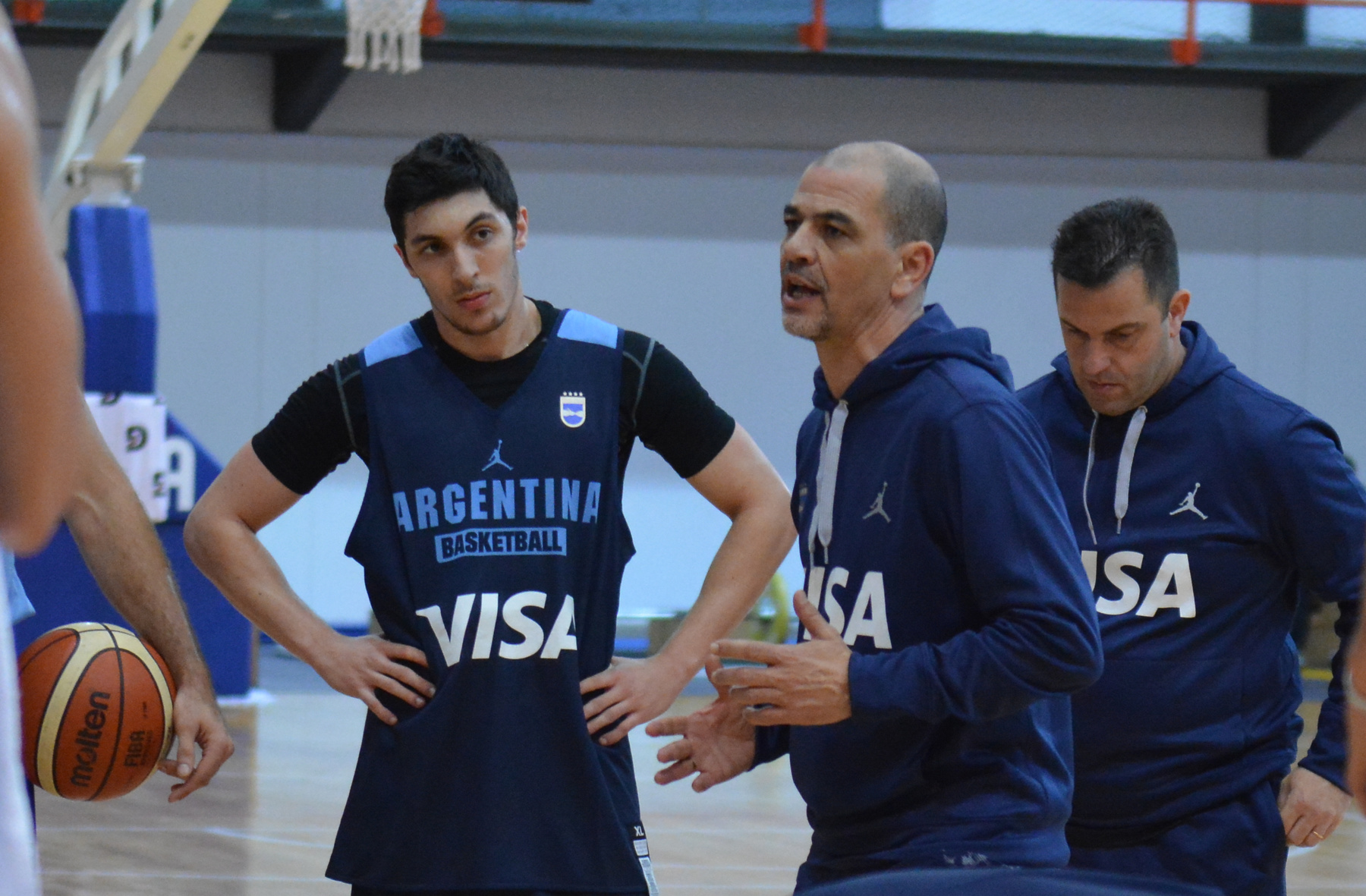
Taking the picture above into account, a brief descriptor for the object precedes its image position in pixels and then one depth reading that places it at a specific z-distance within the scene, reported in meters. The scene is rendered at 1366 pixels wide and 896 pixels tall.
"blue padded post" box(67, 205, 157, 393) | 19.12
